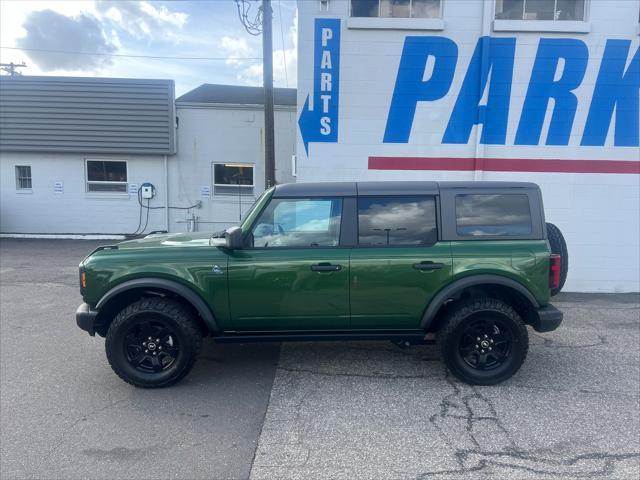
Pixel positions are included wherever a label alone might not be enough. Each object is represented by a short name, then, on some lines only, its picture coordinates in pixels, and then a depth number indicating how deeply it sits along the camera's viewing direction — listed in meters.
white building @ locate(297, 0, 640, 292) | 7.66
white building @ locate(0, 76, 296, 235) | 13.33
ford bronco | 4.06
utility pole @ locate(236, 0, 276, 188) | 9.82
